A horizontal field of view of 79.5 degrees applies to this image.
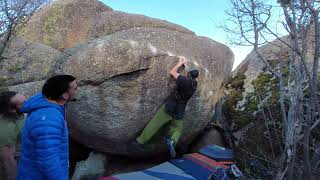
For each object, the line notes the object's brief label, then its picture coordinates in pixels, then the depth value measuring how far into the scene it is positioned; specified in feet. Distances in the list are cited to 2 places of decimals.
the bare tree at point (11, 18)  12.79
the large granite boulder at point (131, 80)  10.41
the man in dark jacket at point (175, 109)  10.04
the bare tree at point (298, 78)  7.25
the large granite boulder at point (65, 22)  19.22
